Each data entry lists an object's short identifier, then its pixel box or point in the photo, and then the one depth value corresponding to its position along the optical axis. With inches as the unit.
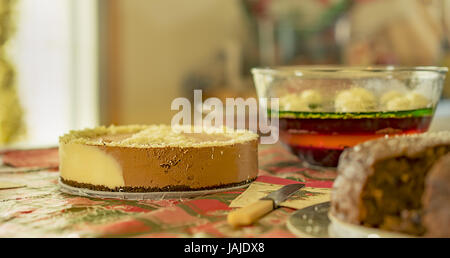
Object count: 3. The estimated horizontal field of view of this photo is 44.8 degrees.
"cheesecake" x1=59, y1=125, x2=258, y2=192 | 40.7
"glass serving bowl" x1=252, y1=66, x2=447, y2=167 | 52.0
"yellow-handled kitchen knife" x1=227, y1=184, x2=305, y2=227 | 32.2
